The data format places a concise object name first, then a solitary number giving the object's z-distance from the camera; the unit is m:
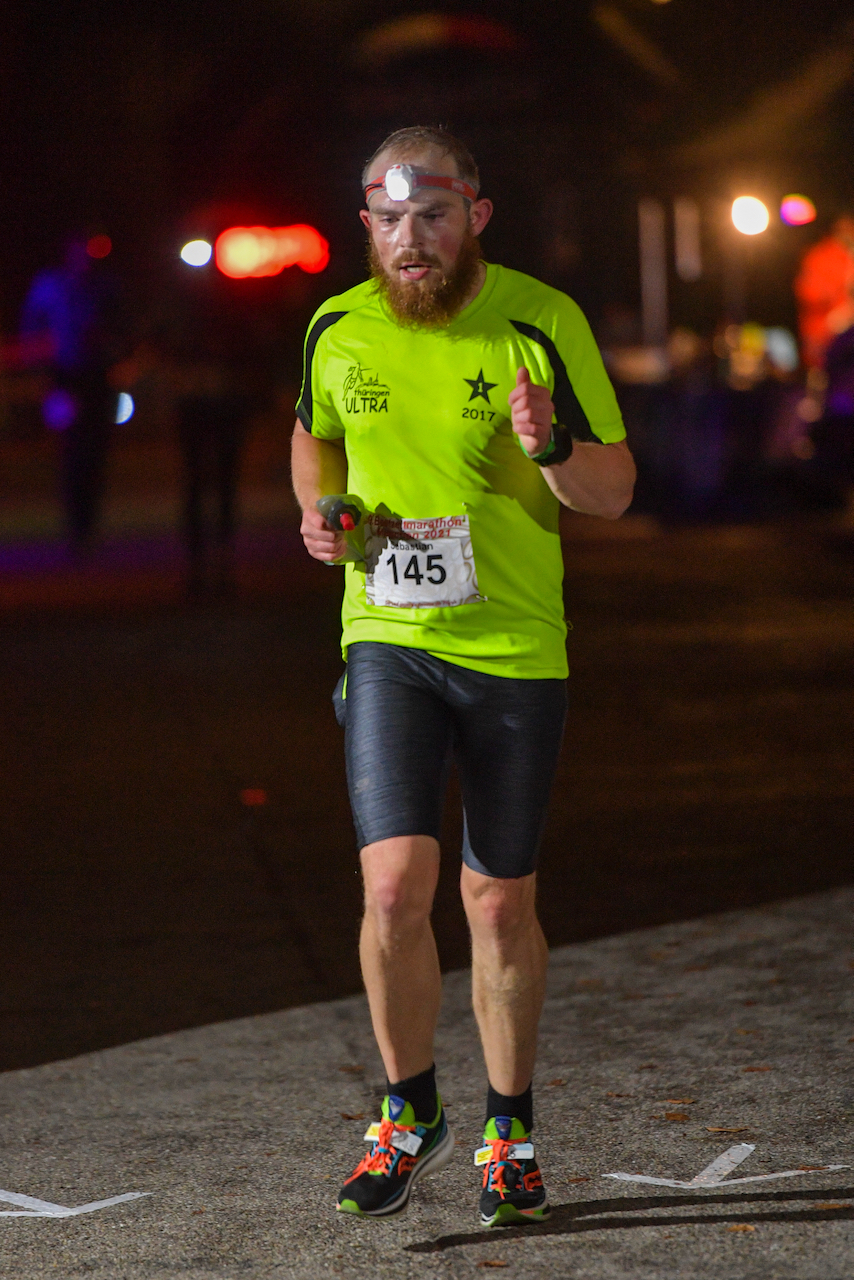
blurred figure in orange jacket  26.72
